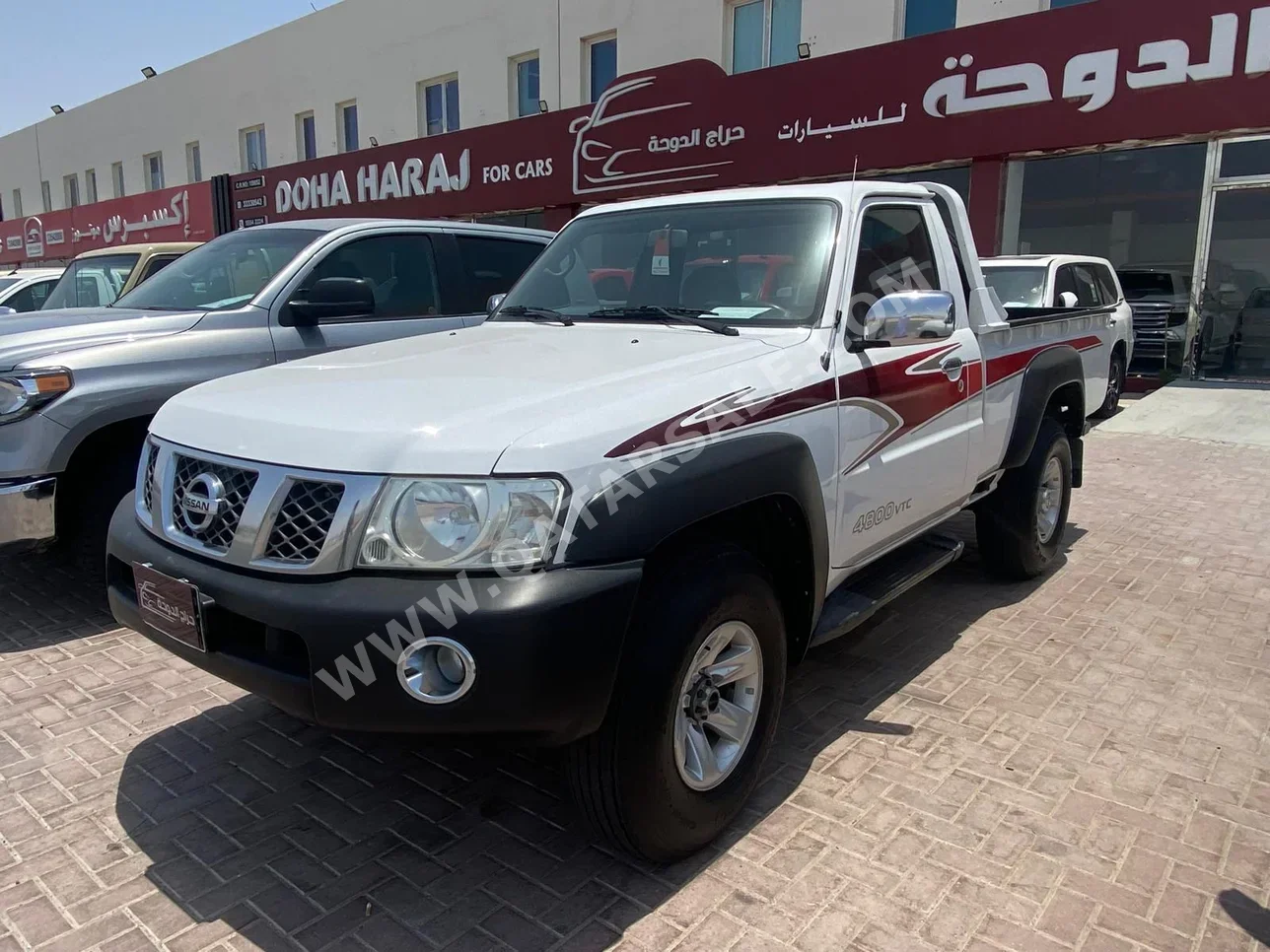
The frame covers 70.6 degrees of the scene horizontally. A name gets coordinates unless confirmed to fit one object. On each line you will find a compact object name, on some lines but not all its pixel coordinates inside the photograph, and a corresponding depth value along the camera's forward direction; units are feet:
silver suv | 13.39
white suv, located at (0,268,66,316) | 32.40
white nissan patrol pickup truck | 7.07
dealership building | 36.47
